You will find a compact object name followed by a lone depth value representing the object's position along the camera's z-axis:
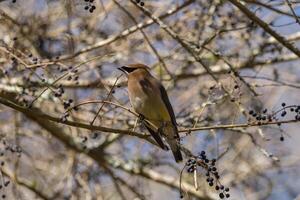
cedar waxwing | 10.56
